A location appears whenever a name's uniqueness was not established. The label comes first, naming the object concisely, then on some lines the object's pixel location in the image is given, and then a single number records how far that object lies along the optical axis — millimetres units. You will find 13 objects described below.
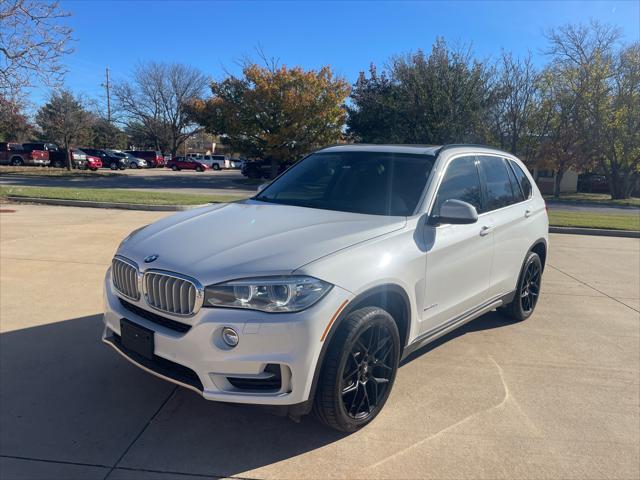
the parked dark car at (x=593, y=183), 42219
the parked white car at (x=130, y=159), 50250
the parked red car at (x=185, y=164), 54375
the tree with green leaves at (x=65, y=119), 36969
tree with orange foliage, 31734
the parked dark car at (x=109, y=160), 48531
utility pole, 57719
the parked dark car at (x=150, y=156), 57719
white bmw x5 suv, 2625
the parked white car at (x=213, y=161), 59816
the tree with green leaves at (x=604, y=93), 30688
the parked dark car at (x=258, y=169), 38750
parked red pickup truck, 42406
